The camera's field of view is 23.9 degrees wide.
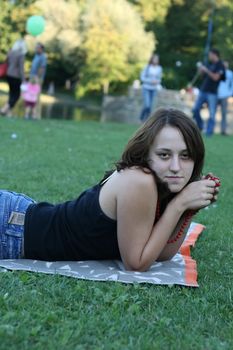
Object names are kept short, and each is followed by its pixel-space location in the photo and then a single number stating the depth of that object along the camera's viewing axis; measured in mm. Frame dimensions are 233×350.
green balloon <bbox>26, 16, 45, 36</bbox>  16984
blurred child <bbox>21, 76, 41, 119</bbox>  13969
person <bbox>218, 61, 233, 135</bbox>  14461
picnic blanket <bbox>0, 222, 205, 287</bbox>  2904
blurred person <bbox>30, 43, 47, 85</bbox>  14086
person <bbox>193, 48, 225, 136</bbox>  13617
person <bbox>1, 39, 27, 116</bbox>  13414
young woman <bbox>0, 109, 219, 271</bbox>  2846
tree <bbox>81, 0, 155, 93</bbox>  34375
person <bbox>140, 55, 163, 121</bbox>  15164
